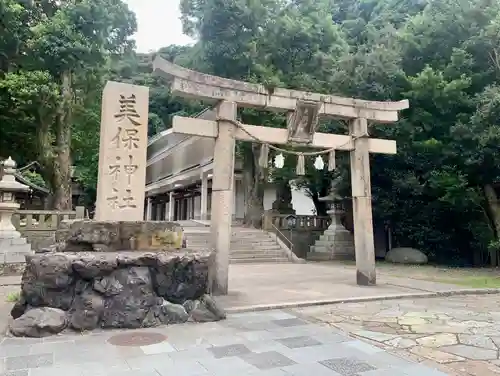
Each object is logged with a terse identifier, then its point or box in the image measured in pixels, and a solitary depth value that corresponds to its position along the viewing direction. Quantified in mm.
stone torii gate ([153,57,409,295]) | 7766
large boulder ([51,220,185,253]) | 6000
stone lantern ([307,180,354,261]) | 18000
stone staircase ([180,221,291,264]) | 16375
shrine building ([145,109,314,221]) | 24672
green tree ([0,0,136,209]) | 15562
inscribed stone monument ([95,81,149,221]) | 6363
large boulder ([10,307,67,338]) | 4855
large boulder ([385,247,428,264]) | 16016
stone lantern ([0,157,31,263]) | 13117
